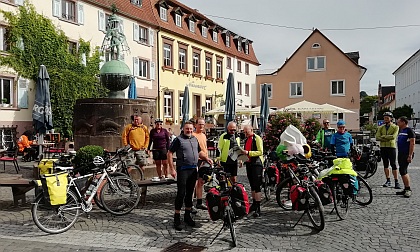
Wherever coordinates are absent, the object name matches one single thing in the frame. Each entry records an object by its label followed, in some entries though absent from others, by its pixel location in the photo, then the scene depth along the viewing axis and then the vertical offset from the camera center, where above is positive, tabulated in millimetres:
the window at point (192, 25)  37438 +8848
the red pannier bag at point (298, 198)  6578 -1213
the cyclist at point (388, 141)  9727 -468
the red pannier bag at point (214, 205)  6125 -1220
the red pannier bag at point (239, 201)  6129 -1169
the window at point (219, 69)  41406 +5377
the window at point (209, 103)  39791 +1898
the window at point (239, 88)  45350 +3783
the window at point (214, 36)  41491 +8693
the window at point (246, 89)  47316 +3817
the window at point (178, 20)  35406 +8813
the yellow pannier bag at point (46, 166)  8125 -843
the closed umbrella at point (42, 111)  12844 +399
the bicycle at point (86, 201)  6527 -1321
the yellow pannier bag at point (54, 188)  6480 -1016
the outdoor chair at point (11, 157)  13219 -1091
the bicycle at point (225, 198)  5895 -1110
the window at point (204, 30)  39406 +8802
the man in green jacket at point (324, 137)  10617 -391
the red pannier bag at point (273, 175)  8773 -1127
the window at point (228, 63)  43081 +6267
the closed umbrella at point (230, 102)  14016 +702
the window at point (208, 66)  39666 +5403
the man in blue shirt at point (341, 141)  9297 -440
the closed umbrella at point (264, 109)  16359 +546
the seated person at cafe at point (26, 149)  16672 -1023
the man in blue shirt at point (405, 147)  9242 -593
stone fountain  12344 +155
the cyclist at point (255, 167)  7336 -798
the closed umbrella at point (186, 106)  22281 +912
